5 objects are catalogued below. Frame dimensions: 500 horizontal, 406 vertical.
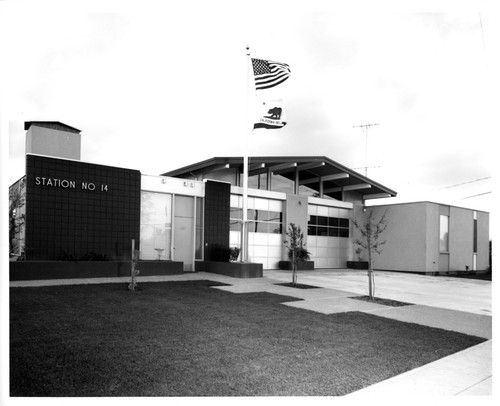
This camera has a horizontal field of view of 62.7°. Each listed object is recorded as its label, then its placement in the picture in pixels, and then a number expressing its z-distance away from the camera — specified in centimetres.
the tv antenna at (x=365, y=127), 2525
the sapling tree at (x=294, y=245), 1304
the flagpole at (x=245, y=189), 1598
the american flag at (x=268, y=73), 1478
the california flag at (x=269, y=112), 1538
